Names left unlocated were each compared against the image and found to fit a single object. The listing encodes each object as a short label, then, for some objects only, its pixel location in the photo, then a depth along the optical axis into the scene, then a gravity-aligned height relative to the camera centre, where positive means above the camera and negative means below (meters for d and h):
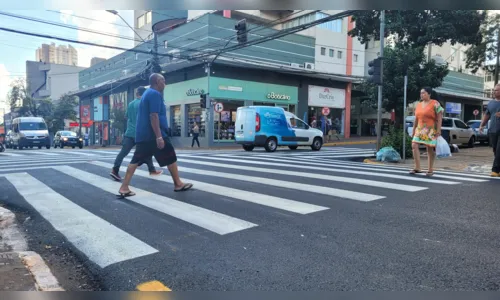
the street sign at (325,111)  26.84 +1.38
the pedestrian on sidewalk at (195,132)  23.81 -0.19
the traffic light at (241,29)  15.63 +4.20
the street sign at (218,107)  23.30 +1.39
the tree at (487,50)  24.33 +5.79
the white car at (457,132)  19.70 -0.03
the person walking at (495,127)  7.73 +0.10
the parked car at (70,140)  29.47 -0.96
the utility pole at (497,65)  25.60 +4.68
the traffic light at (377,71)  11.47 +1.84
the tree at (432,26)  17.77 +5.10
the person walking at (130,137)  6.12 -0.16
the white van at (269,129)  17.02 +0.03
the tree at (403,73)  17.70 +2.84
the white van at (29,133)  26.69 -0.40
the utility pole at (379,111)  12.09 +0.64
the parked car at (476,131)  23.16 +0.01
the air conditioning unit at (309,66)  29.42 +5.05
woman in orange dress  7.79 +0.11
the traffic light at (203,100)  22.36 +1.71
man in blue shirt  5.34 -0.03
